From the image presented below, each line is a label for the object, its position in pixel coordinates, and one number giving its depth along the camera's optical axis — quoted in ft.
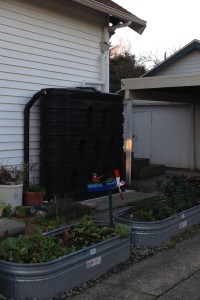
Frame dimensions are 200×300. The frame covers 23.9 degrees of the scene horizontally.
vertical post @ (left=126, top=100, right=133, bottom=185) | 39.52
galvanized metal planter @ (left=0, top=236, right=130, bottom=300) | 14.73
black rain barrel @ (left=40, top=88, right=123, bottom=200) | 29.71
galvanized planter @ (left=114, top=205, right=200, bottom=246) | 21.24
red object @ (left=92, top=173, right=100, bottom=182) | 32.12
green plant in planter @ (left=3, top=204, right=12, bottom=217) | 26.48
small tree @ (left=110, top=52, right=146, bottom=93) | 98.17
